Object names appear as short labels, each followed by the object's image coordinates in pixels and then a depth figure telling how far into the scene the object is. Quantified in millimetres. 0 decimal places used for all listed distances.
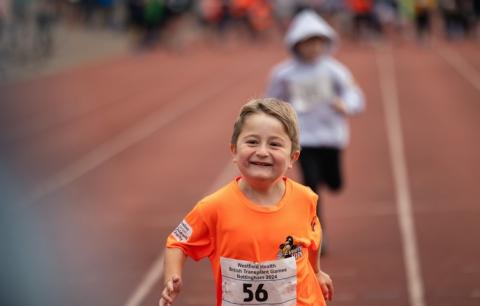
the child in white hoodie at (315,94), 7855
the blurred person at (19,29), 24705
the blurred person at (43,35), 25805
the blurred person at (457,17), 32469
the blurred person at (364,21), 34000
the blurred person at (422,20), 31859
